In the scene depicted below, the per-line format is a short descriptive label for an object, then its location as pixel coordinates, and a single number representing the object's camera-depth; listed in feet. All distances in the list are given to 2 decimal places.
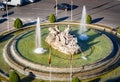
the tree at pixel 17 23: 226.99
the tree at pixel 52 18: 237.23
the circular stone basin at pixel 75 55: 173.99
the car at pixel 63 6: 262.06
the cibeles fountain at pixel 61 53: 166.61
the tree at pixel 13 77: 155.22
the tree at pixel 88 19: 234.01
